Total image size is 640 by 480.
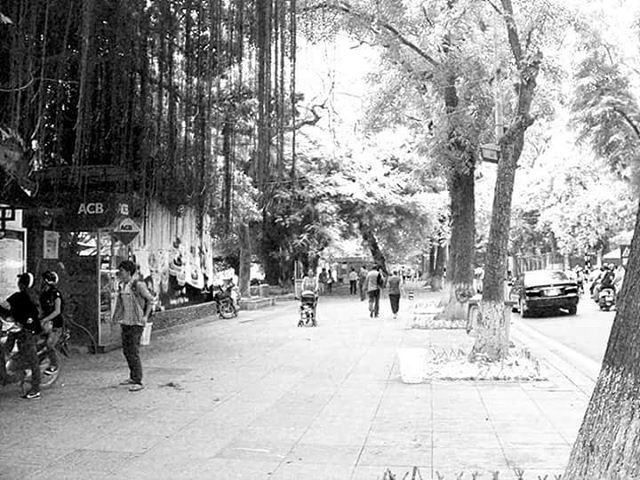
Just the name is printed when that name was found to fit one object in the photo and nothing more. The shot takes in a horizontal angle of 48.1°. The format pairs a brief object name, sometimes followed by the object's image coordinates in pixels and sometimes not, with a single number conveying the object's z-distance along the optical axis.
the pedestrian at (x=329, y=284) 46.00
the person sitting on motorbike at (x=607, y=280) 26.08
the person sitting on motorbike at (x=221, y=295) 23.44
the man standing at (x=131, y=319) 9.71
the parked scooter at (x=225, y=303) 23.38
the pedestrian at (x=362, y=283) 35.38
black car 24.41
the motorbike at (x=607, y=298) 25.78
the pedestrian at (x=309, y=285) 21.05
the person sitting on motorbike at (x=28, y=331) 8.84
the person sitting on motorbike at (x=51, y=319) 9.59
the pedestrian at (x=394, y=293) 23.23
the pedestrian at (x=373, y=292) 23.64
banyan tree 5.33
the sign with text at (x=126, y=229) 13.60
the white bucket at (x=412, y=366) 10.14
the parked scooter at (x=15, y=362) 9.12
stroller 20.53
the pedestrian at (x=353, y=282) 41.75
